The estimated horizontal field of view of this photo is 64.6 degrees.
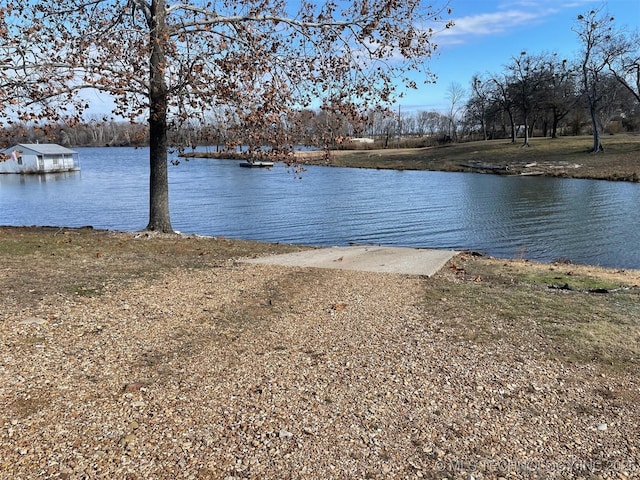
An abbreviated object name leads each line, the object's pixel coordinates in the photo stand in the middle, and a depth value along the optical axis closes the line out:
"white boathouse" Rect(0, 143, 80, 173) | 57.06
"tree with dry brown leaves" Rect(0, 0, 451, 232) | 8.41
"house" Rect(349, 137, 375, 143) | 88.97
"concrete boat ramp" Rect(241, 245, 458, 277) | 8.61
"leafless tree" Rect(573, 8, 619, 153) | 42.38
